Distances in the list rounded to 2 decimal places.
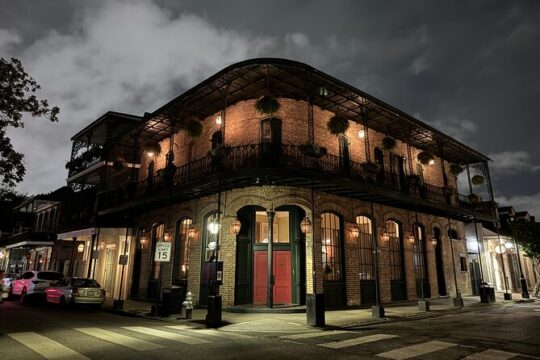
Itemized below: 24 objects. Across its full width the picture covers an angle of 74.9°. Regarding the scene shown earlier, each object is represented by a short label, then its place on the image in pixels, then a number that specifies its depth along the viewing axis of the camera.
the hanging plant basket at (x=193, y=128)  14.25
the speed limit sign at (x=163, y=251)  12.50
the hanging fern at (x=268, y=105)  12.27
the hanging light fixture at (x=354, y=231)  15.93
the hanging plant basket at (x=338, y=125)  13.45
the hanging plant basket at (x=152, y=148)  17.92
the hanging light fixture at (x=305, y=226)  13.83
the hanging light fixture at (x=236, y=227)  14.12
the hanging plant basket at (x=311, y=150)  13.14
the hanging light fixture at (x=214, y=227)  12.31
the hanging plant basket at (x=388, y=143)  16.85
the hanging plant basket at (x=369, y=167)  15.76
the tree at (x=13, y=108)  12.23
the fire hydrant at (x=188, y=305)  11.81
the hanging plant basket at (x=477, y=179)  21.44
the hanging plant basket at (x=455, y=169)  20.86
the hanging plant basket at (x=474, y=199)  21.98
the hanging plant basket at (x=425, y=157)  19.16
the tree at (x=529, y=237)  21.70
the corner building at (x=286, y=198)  14.16
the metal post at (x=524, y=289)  19.88
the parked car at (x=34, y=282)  17.62
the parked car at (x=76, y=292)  14.91
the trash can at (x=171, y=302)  12.46
